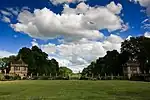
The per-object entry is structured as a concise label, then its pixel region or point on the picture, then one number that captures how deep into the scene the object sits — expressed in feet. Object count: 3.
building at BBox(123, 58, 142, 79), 170.95
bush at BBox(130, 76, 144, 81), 123.69
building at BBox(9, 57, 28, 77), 180.92
